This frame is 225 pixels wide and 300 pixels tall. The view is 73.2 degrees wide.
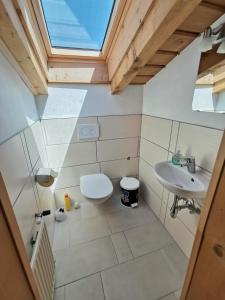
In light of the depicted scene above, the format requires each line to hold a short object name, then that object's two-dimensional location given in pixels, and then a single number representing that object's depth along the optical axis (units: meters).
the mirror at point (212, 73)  0.97
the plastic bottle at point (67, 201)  2.00
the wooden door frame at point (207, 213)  0.55
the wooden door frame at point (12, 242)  0.50
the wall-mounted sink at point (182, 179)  0.99
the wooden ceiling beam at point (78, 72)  1.59
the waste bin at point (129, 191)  2.00
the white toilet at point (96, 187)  1.62
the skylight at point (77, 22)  1.19
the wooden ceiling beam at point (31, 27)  0.79
